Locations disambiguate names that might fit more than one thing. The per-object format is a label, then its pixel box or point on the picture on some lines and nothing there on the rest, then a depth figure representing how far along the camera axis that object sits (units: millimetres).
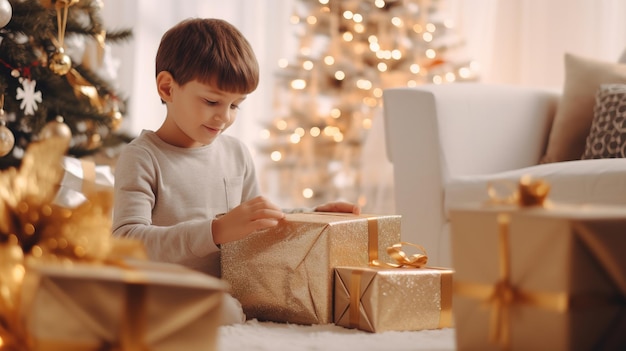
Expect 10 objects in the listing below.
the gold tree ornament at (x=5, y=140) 2046
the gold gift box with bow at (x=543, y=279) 1404
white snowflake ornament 2212
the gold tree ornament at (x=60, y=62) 2258
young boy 1833
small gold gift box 1701
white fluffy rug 1584
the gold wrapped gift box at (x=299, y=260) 1755
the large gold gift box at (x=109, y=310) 1328
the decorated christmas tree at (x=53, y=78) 2272
